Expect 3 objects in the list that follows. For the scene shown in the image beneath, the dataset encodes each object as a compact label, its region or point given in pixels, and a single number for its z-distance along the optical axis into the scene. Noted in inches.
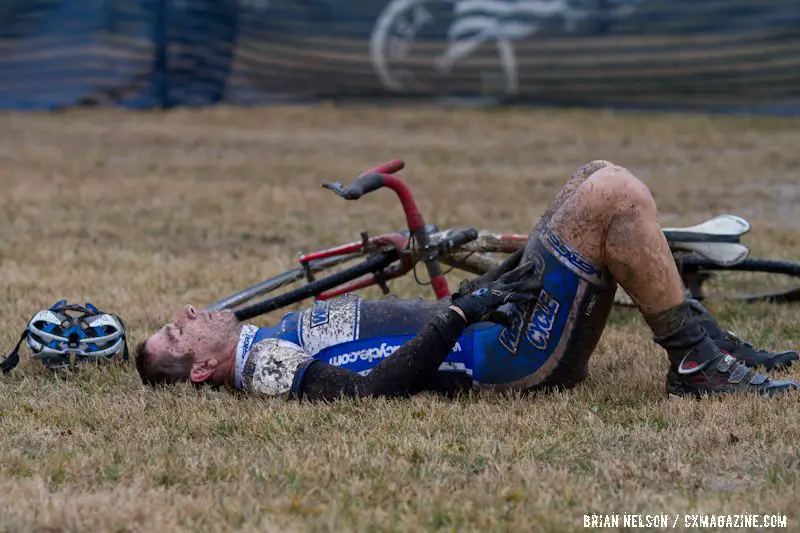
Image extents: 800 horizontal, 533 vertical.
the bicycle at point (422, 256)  459.2
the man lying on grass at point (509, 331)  362.0
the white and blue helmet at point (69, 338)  431.8
